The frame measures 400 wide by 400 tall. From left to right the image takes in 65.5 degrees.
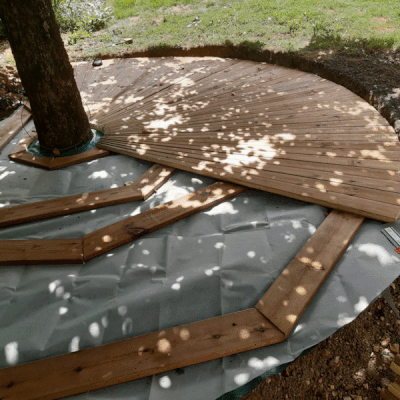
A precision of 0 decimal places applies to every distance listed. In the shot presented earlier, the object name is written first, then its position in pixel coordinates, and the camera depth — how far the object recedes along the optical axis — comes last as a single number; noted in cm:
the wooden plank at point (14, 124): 418
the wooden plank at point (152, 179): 317
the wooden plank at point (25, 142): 398
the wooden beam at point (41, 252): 254
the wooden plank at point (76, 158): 367
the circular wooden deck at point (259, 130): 292
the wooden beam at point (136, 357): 182
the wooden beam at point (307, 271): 207
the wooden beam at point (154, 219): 265
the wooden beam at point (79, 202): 292
